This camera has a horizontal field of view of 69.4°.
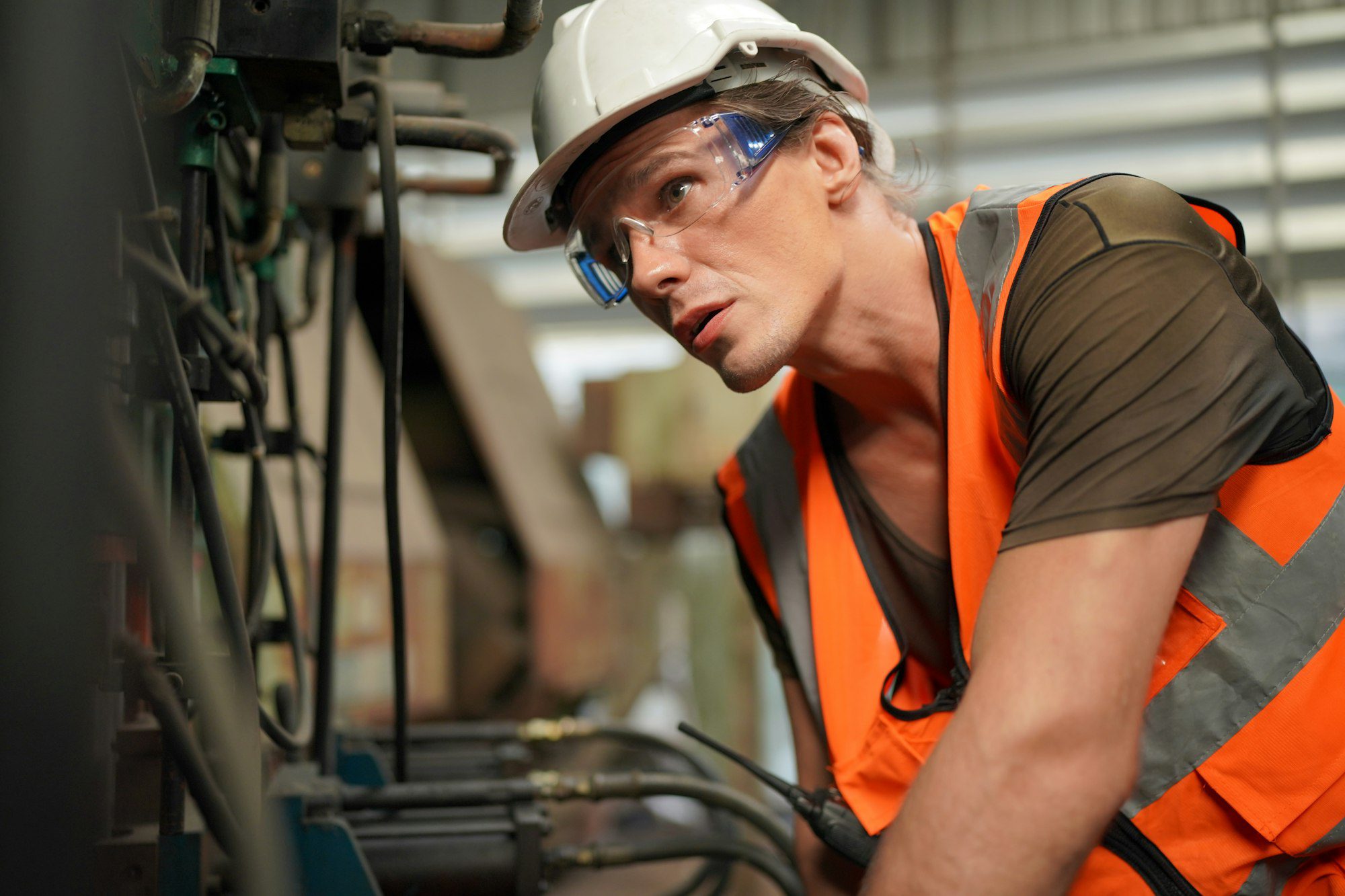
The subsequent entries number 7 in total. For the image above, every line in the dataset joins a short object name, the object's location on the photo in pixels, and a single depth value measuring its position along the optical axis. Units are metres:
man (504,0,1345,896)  0.70
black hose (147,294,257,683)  0.74
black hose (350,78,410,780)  1.03
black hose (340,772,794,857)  1.17
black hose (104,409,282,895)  0.51
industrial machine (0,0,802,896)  0.42
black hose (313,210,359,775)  1.19
